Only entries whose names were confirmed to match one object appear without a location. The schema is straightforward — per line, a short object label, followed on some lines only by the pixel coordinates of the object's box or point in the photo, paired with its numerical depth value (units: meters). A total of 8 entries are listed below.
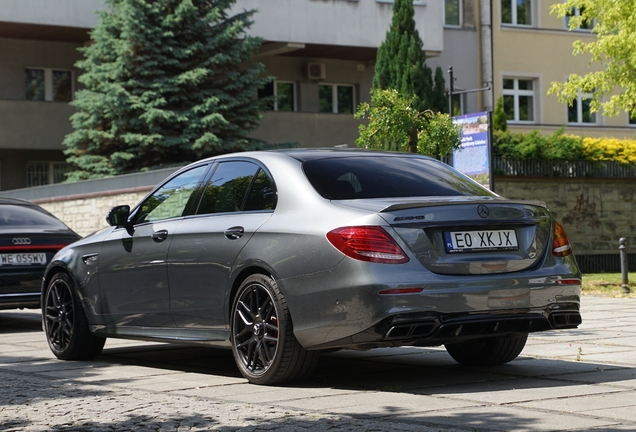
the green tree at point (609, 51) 21.12
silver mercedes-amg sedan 6.48
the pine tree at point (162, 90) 25.62
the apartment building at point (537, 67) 36.34
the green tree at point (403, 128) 15.38
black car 12.19
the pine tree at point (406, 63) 29.22
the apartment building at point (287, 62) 28.84
